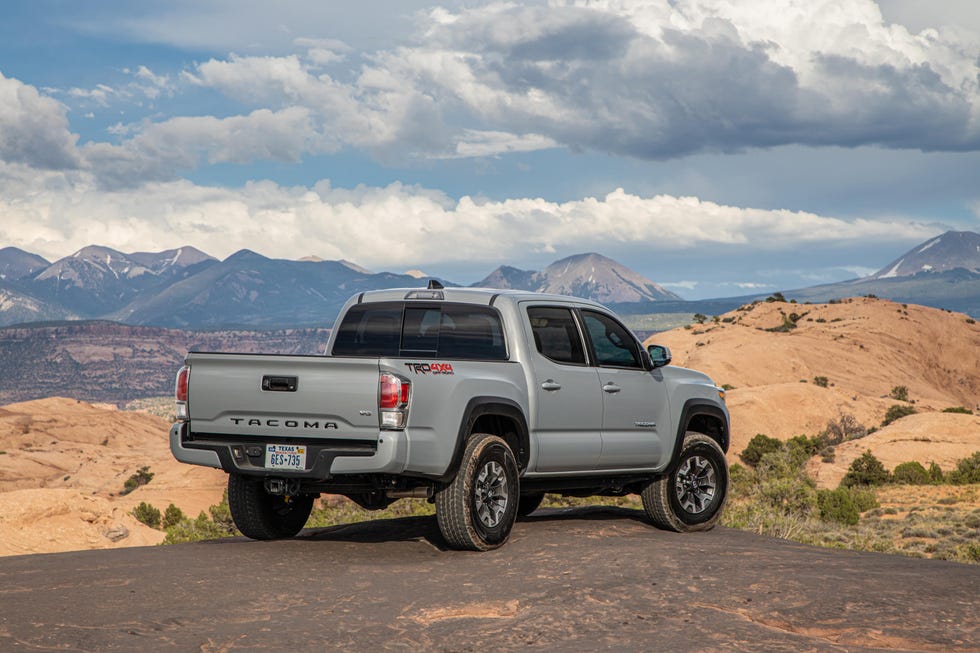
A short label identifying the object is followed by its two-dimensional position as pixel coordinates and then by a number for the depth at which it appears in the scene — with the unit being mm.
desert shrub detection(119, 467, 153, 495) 63794
